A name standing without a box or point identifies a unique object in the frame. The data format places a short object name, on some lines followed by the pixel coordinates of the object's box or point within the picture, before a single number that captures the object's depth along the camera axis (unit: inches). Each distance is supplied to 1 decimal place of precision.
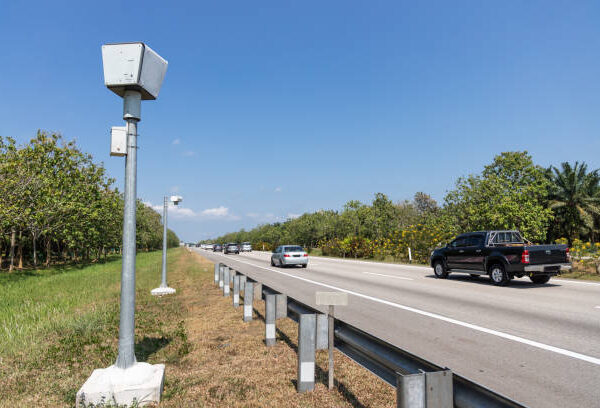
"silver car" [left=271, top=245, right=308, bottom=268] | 970.1
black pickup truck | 482.9
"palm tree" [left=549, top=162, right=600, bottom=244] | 1801.2
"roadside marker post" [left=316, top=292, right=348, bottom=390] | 166.4
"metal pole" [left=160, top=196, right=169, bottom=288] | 526.3
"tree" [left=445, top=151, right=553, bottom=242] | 1075.3
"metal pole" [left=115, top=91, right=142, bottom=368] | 163.6
